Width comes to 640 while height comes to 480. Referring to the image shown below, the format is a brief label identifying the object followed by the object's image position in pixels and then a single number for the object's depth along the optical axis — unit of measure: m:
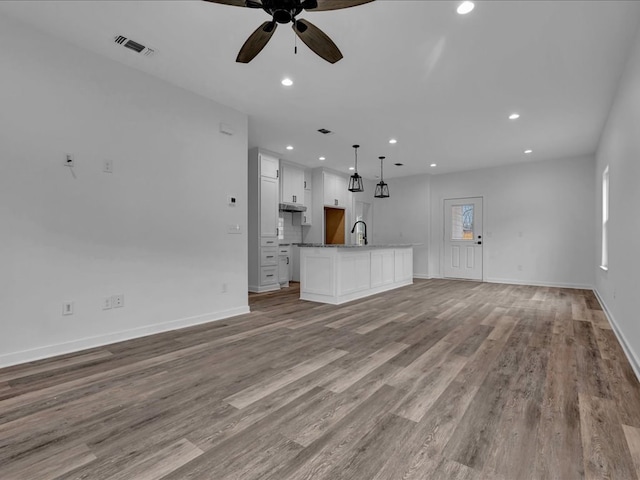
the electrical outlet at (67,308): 2.92
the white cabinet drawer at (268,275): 6.46
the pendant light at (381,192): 6.39
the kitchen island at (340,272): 5.12
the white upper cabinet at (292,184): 7.19
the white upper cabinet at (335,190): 8.10
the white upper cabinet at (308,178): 7.97
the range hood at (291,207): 7.29
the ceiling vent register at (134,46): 2.92
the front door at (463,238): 7.95
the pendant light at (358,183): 5.69
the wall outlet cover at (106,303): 3.16
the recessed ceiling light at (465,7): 2.41
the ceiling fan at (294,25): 1.82
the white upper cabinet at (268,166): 6.46
